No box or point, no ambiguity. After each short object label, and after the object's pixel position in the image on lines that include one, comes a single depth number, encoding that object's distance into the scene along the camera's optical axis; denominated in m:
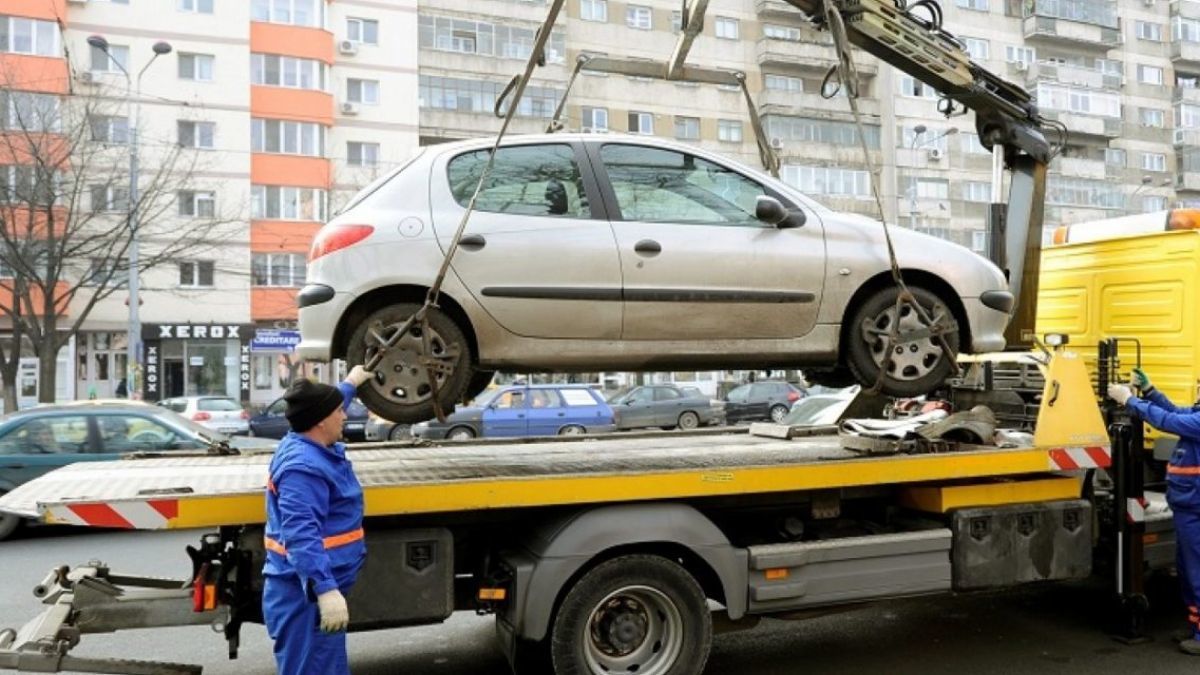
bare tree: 22.06
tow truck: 4.07
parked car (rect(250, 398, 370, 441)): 18.19
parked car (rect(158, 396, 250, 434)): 20.56
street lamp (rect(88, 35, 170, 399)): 22.02
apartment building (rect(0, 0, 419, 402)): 31.52
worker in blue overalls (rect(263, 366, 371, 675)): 3.40
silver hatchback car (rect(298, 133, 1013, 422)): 4.61
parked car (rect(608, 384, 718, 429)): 22.95
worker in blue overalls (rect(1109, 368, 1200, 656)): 5.09
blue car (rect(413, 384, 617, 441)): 18.52
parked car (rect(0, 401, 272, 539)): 9.57
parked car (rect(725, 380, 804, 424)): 24.91
